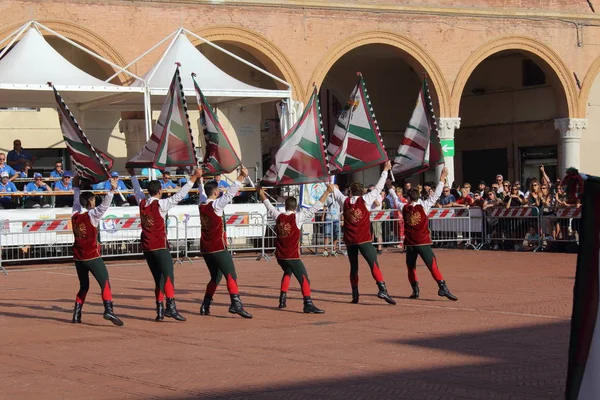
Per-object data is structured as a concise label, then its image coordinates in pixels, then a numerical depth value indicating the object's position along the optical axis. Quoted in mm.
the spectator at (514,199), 23500
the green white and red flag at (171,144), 15875
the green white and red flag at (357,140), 15320
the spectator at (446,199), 25094
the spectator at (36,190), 21953
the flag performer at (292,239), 13211
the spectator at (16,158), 24109
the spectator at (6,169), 22297
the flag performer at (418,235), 14227
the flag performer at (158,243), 12555
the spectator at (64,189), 22484
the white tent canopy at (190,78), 23062
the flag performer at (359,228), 13906
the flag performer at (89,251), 12453
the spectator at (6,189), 21766
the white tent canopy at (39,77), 21391
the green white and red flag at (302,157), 15312
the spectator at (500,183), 25166
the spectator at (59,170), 23080
